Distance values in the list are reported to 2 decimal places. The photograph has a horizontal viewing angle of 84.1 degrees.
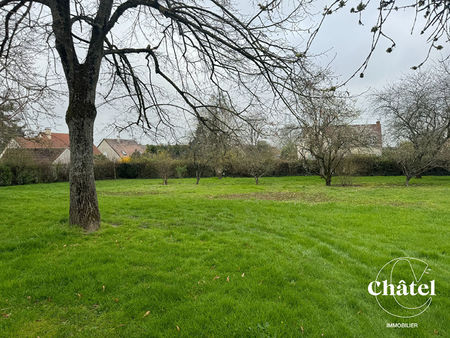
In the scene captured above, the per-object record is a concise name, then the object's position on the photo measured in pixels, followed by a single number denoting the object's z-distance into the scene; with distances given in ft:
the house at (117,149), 151.02
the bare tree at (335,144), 55.26
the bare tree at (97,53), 14.85
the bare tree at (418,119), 60.13
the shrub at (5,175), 72.02
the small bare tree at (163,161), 79.97
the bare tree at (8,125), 28.10
